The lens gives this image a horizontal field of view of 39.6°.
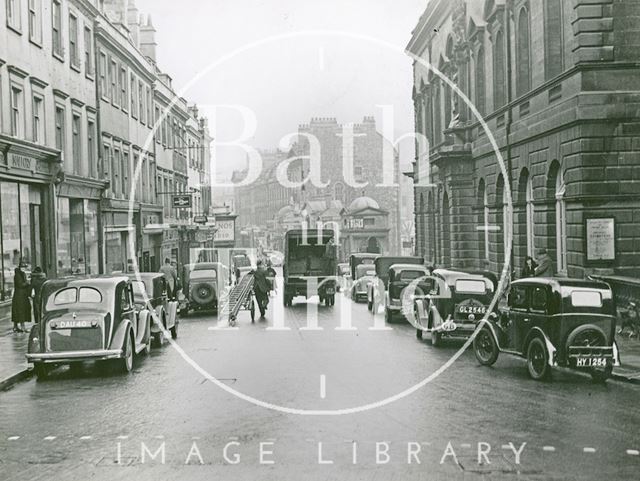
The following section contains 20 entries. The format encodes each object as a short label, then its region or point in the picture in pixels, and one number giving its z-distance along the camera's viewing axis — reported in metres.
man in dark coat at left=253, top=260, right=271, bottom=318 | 26.28
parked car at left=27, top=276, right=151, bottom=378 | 14.62
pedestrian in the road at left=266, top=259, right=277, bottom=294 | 26.78
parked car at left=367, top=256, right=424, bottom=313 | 29.72
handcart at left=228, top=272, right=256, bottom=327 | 25.67
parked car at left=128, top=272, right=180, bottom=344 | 19.22
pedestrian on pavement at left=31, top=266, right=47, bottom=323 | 22.03
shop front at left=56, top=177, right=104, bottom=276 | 30.20
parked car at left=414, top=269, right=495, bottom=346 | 18.44
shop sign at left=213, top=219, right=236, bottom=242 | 69.03
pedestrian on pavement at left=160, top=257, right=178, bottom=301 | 26.41
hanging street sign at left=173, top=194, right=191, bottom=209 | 45.88
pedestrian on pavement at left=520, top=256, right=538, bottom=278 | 23.89
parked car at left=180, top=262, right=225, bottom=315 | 29.50
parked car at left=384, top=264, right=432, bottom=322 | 25.41
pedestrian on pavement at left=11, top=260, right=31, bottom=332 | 21.39
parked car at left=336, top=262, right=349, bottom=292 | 46.46
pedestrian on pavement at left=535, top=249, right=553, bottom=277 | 21.42
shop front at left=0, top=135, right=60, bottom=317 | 24.25
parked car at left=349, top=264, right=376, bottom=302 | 36.94
